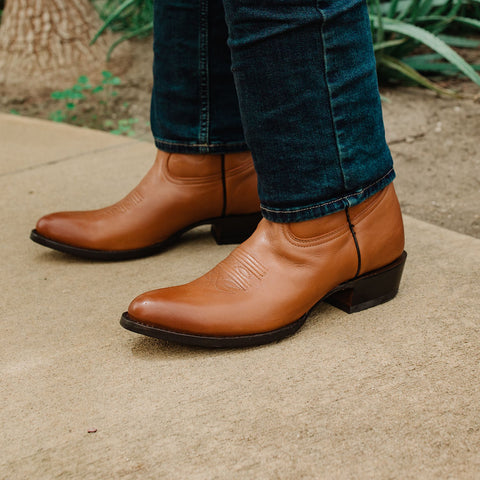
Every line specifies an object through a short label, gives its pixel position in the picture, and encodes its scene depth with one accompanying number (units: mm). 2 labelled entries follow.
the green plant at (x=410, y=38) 2377
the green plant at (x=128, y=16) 3477
